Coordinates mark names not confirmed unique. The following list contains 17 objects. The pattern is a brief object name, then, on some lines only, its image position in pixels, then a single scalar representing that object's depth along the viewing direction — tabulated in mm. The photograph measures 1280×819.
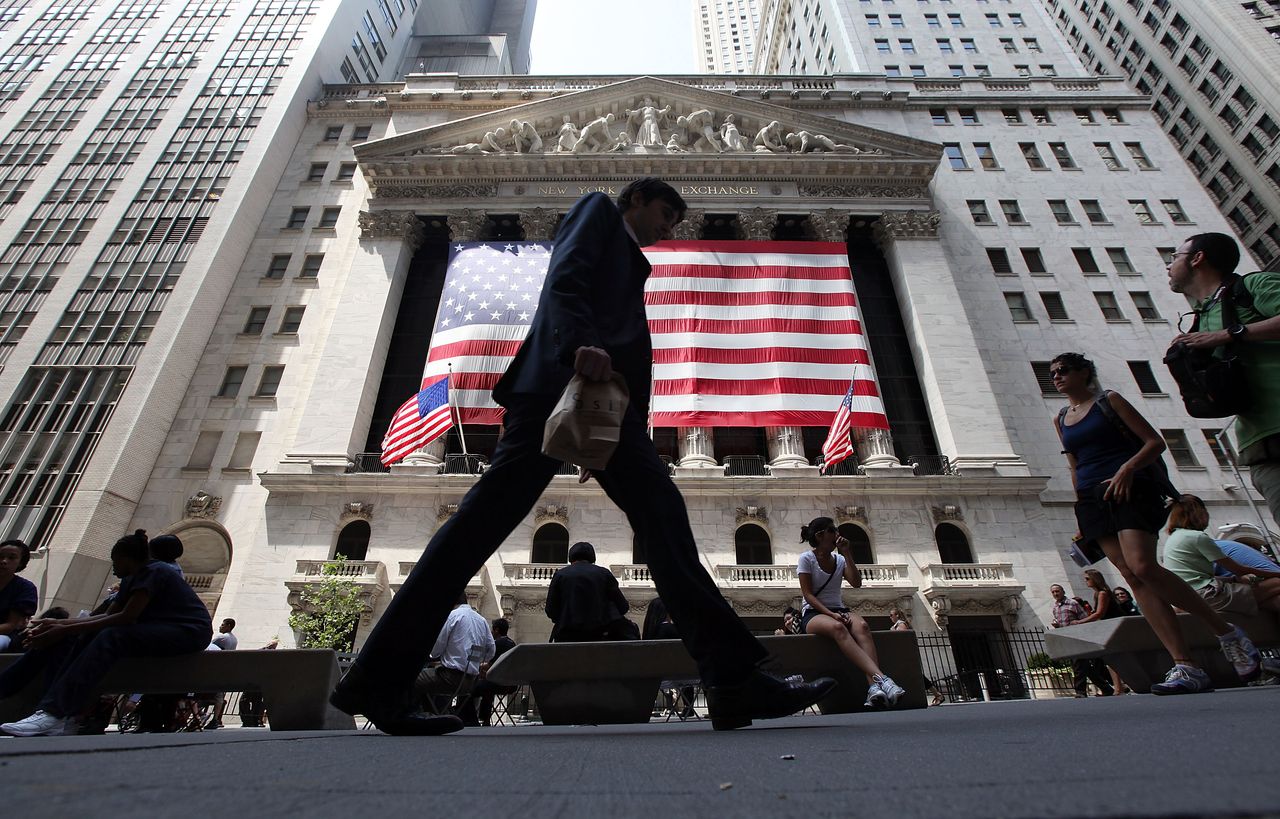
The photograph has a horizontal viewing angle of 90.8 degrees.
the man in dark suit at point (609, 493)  2938
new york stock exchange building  19797
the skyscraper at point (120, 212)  20891
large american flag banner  21391
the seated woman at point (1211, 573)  5301
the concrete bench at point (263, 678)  4363
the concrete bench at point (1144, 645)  5379
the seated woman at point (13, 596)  5586
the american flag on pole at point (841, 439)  18656
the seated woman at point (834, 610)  4645
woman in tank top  4402
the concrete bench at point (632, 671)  4434
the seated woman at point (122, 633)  4176
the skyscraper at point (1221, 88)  43750
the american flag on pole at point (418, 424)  18297
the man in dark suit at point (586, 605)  6070
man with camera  3588
